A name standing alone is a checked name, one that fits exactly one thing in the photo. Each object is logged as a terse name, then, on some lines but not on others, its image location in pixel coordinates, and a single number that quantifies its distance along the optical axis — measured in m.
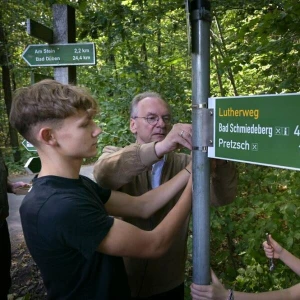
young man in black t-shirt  1.17
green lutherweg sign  0.97
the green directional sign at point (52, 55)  3.25
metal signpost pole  1.17
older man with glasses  1.64
